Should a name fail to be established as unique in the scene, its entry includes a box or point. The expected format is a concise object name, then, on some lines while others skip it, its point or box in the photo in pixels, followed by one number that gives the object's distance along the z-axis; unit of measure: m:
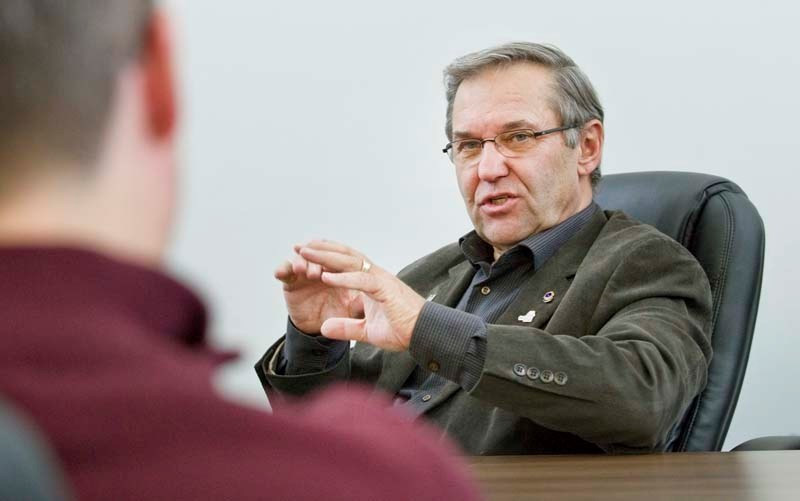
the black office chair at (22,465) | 0.78
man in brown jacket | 3.07
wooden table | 2.73
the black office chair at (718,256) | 3.21
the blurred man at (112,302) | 0.87
